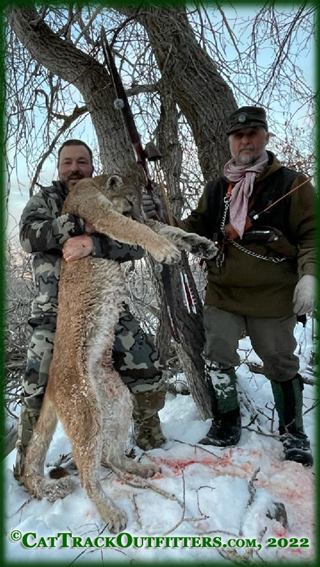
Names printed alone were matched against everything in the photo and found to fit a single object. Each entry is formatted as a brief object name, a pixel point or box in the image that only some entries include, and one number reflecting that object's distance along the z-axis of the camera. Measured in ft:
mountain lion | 9.37
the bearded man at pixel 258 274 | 11.09
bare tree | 12.57
